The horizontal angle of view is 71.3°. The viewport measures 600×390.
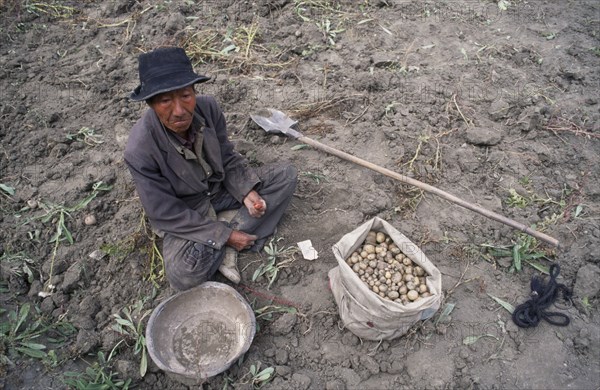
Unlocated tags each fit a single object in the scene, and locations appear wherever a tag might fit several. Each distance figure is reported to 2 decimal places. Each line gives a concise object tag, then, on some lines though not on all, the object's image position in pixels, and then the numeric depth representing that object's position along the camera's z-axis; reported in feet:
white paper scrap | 9.62
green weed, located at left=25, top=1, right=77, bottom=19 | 16.40
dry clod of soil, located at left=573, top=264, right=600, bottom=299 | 8.73
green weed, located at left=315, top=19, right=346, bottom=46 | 15.31
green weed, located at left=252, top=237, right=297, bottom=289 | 9.33
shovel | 9.21
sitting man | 7.56
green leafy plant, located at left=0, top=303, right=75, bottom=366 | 7.89
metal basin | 7.90
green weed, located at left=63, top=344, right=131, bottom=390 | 7.46
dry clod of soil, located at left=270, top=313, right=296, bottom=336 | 8.43
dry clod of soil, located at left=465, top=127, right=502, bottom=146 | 11.75
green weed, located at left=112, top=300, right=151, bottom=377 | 8.11
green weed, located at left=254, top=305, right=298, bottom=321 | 8.70
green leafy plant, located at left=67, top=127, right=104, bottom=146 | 12.08
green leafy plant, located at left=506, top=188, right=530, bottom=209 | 10.57
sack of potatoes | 7.17
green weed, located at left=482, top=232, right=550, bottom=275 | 9.28
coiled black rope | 8.31
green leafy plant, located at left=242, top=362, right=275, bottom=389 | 7.77
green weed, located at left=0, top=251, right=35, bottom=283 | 9.15
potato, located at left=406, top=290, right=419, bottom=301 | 7.71
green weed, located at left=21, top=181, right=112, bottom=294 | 9.80
